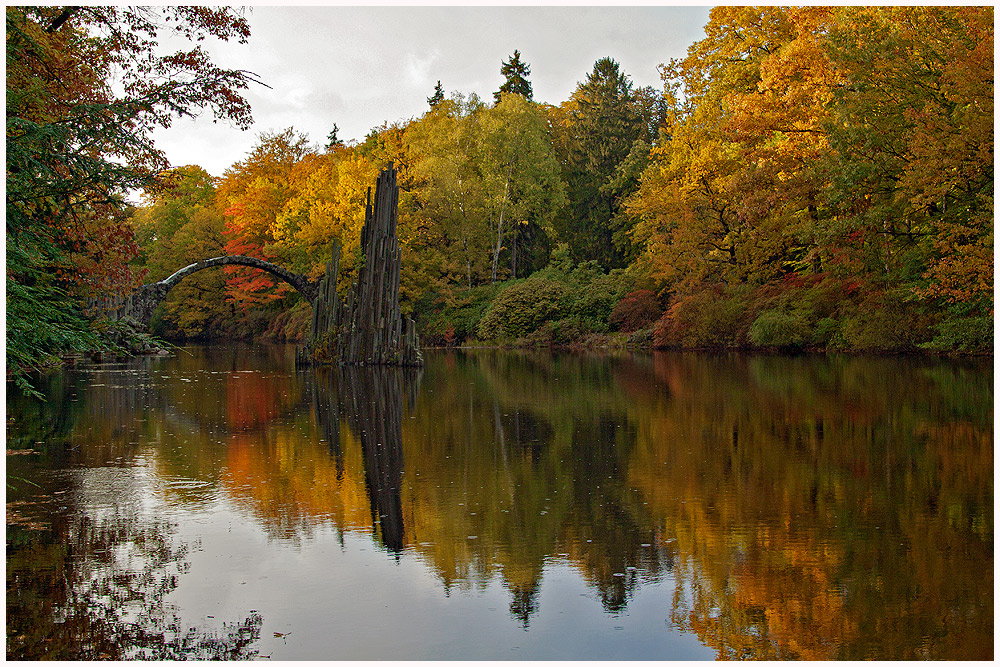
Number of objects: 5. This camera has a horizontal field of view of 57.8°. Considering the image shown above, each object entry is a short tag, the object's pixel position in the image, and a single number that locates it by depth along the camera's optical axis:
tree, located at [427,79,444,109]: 65.79
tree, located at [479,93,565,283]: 49.00
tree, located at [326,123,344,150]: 75.75
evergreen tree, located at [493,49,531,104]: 60.97
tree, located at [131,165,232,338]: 57.94
